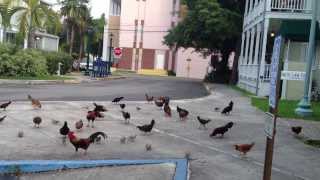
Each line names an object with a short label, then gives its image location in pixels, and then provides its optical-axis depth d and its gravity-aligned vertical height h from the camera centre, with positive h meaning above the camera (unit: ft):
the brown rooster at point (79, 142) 23.19 -4.51
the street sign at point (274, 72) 14.62 -0.22
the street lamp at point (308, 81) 43.69 -1.38
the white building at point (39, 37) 105.43 +4.37
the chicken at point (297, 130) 32.02 -4.47
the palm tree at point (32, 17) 94.58 +7.37
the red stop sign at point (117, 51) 124.15 +1.44
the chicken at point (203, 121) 33.03 -4.37
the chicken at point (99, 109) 34.56 -4.08
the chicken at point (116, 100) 43.91 -4.23
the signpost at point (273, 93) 14.62 -0.90
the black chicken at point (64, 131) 26.11 -4.48
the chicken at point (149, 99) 46.77 -4.22
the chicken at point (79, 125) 29.51 -4.61
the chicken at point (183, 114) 36.16 -4.28
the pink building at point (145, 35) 178.99 +9.01
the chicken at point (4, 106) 35.11 -4.31
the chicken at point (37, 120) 29.42 -4.44
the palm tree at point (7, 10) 92.98 +8.35
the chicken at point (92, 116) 31.12 -4.22
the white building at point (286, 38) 62.00 +4.14
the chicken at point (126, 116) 33.16 -4.37
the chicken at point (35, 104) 37.81 -4.32
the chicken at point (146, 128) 29.49 -4.54
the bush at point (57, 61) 93.64 -1.63
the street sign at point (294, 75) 42.79 -0.84
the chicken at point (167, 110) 37.88 -4.24
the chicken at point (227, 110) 41.70 -4.35
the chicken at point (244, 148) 24.92 -4.64
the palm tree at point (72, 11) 166.50 +16.10
